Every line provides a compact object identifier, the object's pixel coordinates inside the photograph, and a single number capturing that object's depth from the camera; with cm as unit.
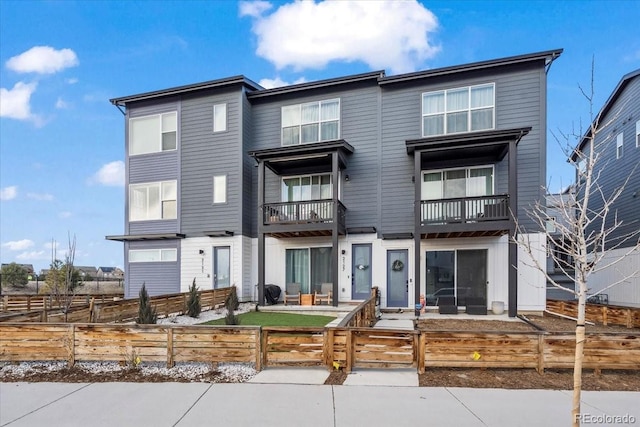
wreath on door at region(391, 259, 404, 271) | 1247
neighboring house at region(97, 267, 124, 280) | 4104
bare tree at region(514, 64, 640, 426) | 310
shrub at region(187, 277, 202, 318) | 1073
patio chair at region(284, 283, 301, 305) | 1323
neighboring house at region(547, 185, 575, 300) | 1540
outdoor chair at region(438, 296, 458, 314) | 1120
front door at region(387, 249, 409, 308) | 1239
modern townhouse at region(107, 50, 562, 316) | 1145
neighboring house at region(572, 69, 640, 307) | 1302
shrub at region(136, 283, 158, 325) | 797
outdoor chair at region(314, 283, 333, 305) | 1269
